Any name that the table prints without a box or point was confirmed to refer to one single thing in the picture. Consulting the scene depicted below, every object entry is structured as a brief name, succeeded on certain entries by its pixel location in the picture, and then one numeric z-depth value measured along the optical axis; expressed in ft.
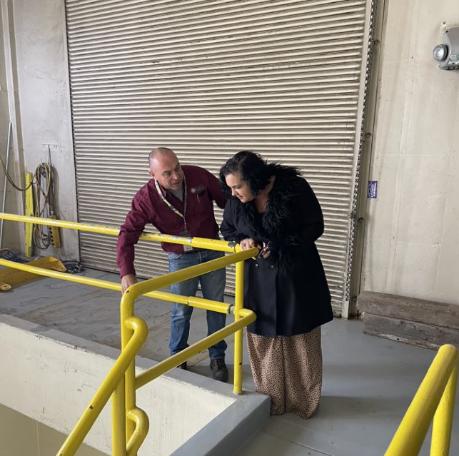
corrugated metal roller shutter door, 12.53
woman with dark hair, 6.82
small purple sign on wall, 12.31
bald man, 8.64
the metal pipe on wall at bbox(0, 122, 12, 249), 20.40
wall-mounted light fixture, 10.07
